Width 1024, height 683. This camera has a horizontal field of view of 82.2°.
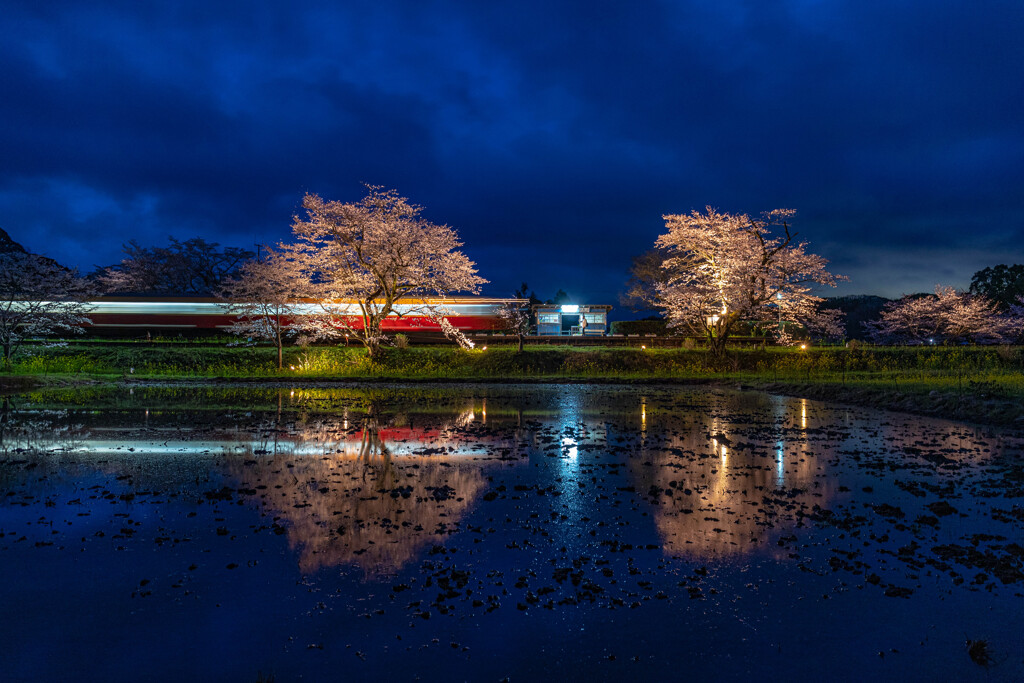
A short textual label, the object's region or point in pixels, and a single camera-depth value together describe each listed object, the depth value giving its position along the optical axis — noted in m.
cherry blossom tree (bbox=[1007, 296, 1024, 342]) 43.03
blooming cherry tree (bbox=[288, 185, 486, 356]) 26.73
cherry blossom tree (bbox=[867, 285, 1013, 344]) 44.09
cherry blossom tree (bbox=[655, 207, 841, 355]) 29.27
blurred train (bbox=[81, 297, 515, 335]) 39.00
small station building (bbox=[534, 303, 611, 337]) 51.38
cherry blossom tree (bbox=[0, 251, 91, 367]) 25.70
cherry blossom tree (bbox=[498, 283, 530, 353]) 35.50
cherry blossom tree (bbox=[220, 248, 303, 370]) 27.08
